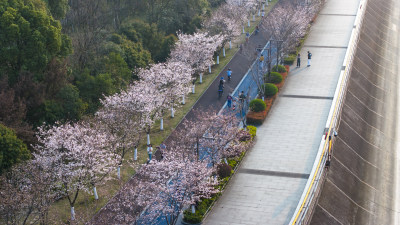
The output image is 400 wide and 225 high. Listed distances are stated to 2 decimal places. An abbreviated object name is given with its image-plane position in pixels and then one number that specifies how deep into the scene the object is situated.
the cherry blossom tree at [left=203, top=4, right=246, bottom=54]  69.19
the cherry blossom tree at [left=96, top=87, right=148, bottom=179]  44.56
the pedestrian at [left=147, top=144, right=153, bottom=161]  45.22
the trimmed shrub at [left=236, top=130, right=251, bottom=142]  45.26
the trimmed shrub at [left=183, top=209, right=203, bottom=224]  37.08
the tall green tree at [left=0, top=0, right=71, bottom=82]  46.34
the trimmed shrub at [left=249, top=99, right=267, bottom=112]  52.06
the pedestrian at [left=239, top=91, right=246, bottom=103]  51.47
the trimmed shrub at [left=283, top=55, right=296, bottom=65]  65.06
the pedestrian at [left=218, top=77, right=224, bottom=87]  57.38
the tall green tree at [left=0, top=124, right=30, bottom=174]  38.66
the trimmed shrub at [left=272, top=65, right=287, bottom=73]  61.06
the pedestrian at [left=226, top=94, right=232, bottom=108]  54.06
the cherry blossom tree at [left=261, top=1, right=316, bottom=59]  64.19
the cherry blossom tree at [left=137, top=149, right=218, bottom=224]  35.38
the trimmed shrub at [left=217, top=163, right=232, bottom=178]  41.56
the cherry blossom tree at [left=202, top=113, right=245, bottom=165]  41.38
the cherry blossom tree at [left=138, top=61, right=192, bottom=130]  51.54
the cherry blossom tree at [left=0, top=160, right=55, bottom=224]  32.62
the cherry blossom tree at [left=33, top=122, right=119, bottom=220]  37.78
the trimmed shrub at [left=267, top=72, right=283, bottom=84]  58.31
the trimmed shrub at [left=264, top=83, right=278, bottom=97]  55.56
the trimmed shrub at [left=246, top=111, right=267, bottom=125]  51.19
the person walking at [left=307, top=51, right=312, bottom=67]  64.56
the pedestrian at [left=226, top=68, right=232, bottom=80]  60.90
